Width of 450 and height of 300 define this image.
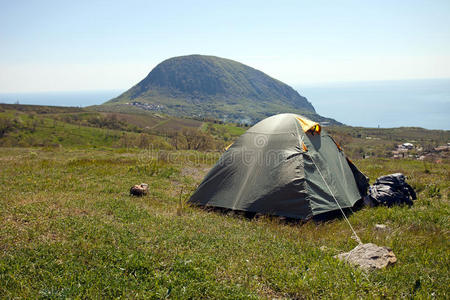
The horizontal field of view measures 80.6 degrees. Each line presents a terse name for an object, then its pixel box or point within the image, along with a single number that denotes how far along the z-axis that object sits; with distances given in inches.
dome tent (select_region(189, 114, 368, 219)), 349.7
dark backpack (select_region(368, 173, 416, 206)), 383.2
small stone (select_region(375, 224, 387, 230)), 299.9
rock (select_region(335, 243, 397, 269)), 210.2
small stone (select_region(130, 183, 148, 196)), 432.8
